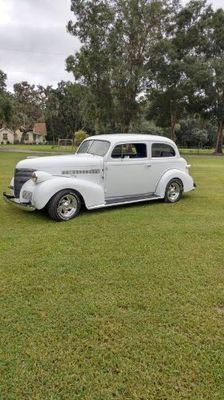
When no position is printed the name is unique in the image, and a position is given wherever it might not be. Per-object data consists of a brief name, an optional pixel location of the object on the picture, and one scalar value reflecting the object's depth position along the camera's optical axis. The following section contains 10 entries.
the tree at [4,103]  29.08
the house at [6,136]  66.86
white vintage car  6.30
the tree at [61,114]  56.84
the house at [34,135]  70.75
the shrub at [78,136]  44.13
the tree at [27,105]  72.56
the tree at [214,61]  29.48
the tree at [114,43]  26.70
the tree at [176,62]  28.42
